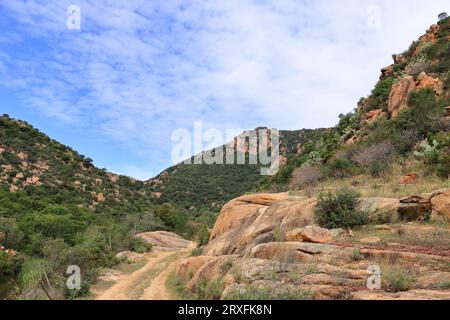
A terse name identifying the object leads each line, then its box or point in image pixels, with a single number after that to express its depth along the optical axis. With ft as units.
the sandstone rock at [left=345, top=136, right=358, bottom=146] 85.27
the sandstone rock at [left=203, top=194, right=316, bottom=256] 42.60
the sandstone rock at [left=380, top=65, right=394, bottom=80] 116.86
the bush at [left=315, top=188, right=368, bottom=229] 39.29
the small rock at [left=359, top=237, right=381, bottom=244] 34.58
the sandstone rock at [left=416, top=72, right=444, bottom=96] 79.56
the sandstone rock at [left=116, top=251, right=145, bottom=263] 83.64
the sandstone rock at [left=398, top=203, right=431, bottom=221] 37.13
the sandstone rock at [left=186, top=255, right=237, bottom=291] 39.00
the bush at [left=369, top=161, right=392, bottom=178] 57.62
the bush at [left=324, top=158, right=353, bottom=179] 65.57
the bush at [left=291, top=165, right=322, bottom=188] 68.18
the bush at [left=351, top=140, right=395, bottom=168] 64.49
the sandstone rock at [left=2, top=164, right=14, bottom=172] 149.38
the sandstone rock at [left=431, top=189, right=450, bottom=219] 35.86
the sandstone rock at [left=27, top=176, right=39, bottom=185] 149.26
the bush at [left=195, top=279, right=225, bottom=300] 33.47
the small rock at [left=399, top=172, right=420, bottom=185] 49.24
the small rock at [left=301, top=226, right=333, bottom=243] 36.73
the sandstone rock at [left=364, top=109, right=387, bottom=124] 91.56
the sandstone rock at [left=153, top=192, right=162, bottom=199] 218.09
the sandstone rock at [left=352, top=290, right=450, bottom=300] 23.31
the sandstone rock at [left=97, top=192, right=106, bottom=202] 169.29
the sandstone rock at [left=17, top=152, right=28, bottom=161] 164.00
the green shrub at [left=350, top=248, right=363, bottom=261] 31.76
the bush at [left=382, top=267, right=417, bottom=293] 25.88
